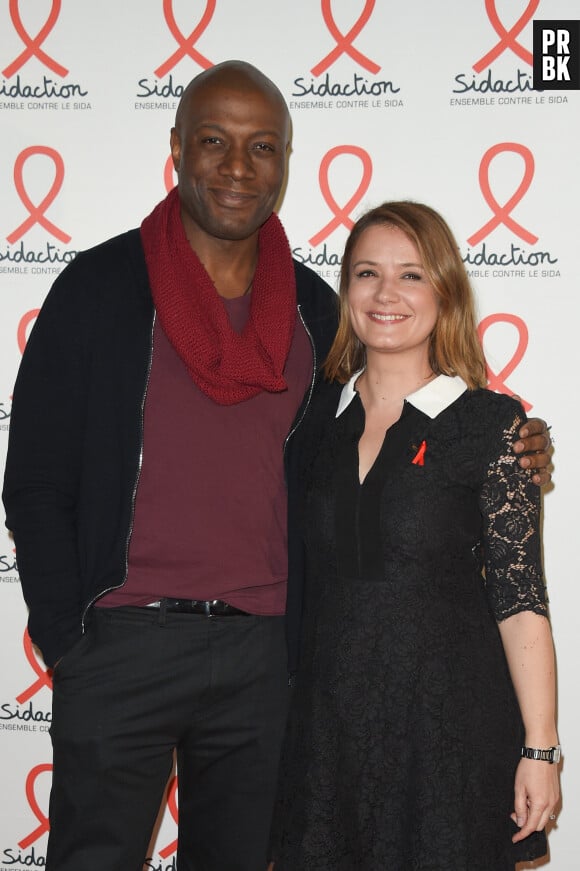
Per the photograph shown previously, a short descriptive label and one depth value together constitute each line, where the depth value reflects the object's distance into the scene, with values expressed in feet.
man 6.30
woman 5.62
